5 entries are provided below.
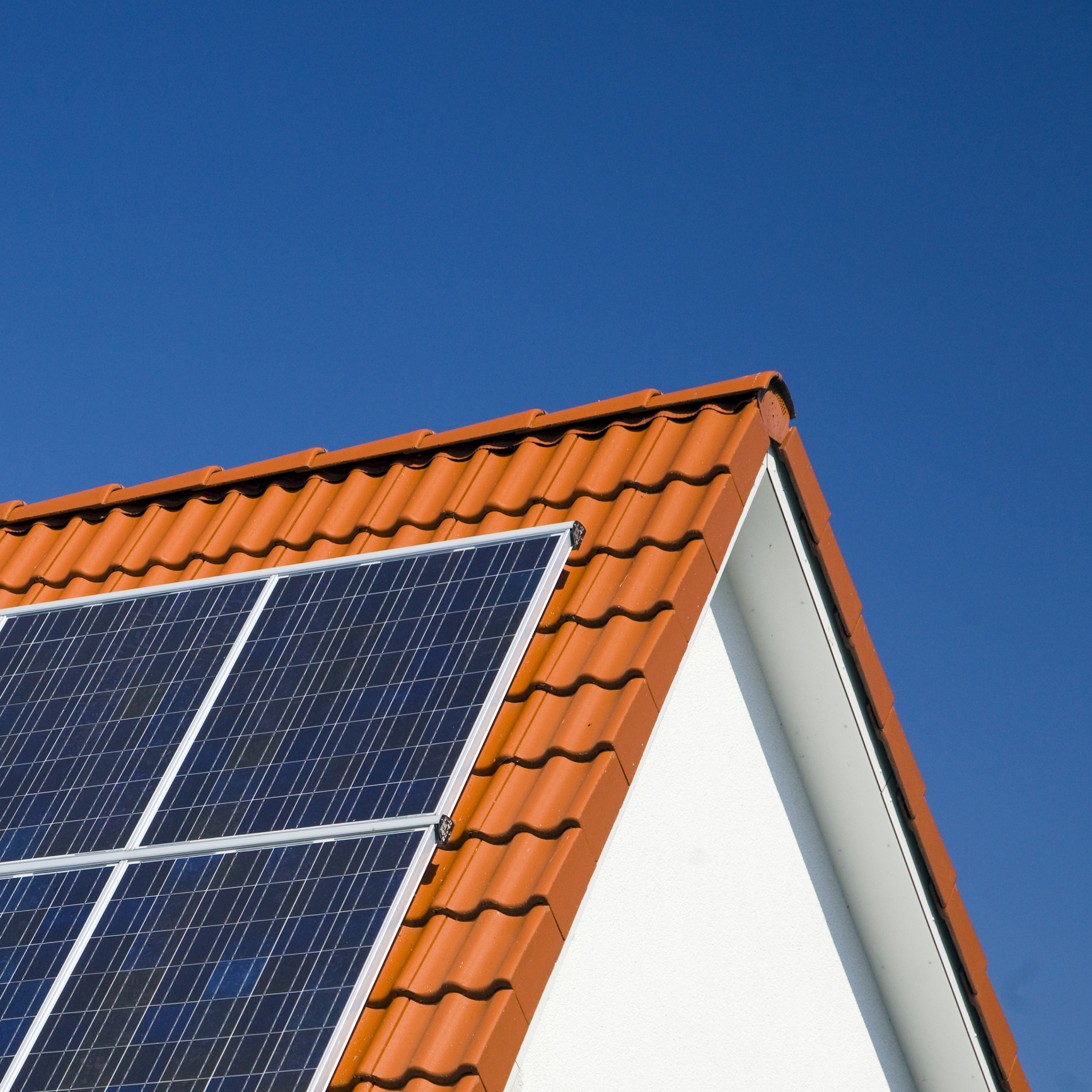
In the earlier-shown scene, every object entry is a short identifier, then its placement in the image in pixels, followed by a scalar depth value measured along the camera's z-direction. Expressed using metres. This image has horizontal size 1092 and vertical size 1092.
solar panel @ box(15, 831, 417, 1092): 8.30
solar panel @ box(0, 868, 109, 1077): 9.05
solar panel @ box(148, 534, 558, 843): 9.70
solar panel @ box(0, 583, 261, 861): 10.30
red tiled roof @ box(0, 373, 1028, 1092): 8.70
